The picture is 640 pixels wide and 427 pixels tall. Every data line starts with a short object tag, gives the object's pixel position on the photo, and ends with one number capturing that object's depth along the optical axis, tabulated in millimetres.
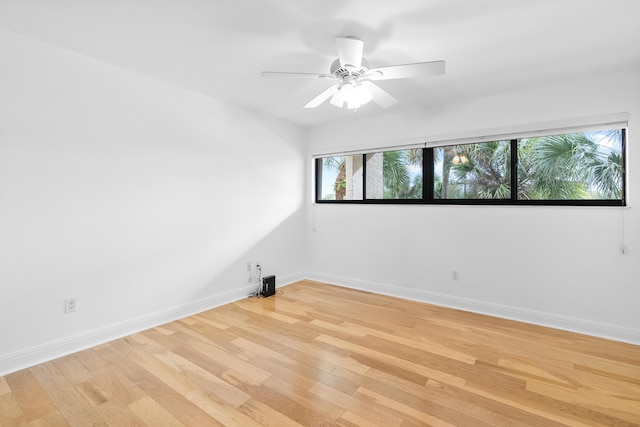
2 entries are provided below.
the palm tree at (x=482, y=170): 3127
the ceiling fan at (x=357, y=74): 1860
